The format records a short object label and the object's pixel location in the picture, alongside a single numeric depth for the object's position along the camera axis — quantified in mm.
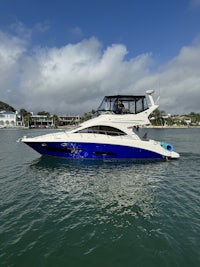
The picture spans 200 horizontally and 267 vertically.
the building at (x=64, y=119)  183112
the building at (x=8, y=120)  166250
